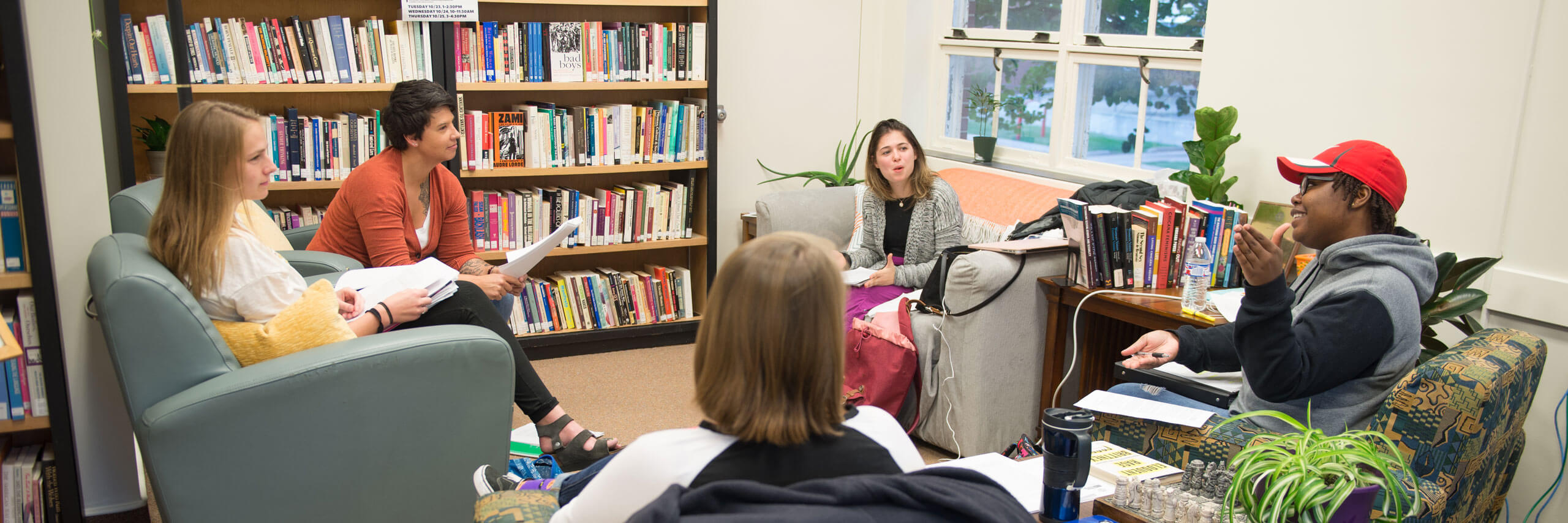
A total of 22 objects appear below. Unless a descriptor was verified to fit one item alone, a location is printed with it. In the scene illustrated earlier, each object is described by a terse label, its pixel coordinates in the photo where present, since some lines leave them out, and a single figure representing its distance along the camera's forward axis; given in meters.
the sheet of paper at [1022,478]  1.70
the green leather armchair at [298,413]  1.85
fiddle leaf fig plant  3.01
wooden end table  2.71
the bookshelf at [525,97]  3.41
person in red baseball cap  1.82
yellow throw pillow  2.03
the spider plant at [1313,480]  1.30
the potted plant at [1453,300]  2.31
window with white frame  3.64
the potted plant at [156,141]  3.27
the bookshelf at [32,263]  2.09
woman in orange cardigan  2.91
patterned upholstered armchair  1.68
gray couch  2.95
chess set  1.58
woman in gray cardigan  3.55
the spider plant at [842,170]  4.44
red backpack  3.17
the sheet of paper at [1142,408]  2.08
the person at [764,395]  1.14
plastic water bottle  2.58
